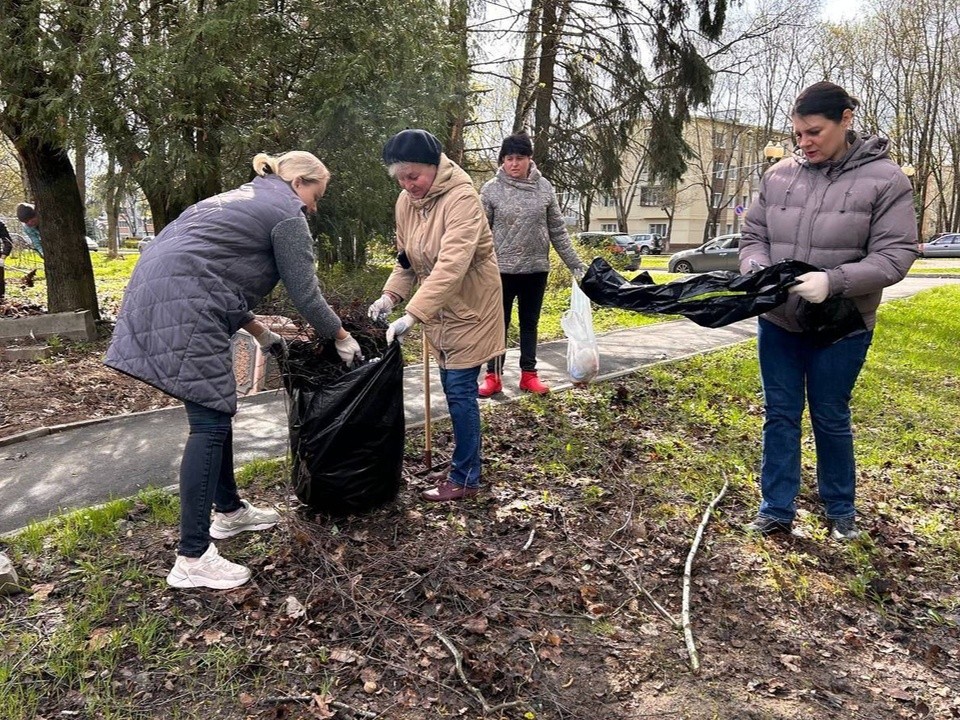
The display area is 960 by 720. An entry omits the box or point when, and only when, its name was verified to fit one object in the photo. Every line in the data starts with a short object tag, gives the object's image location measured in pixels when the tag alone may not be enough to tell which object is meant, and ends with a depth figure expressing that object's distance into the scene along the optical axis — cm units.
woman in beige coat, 300
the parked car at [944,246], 3084
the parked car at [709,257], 2141
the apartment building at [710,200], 4052
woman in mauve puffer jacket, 258
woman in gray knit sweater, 467
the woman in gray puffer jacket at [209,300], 239
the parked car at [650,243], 3878
